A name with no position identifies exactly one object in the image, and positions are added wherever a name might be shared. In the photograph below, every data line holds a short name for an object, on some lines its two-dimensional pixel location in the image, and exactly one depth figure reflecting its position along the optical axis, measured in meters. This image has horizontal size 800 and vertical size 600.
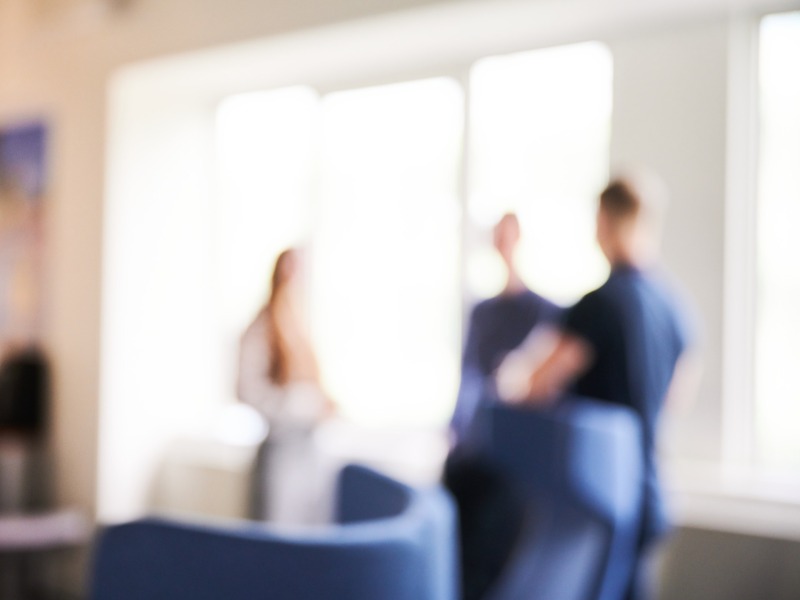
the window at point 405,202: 3.68
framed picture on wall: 4.49
